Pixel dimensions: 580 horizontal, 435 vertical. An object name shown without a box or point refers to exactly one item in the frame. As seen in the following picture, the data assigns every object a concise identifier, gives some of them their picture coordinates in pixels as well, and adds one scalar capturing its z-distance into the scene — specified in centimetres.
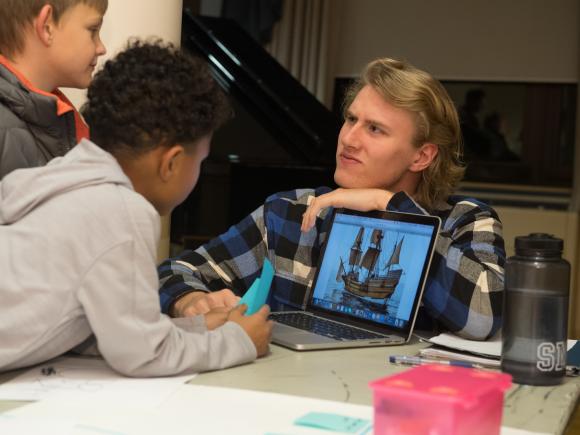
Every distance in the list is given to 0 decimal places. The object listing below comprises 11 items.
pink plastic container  143
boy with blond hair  224
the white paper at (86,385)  170
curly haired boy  171
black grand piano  535
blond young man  238
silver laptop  215
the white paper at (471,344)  205
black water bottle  185
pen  196
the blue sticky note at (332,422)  160
